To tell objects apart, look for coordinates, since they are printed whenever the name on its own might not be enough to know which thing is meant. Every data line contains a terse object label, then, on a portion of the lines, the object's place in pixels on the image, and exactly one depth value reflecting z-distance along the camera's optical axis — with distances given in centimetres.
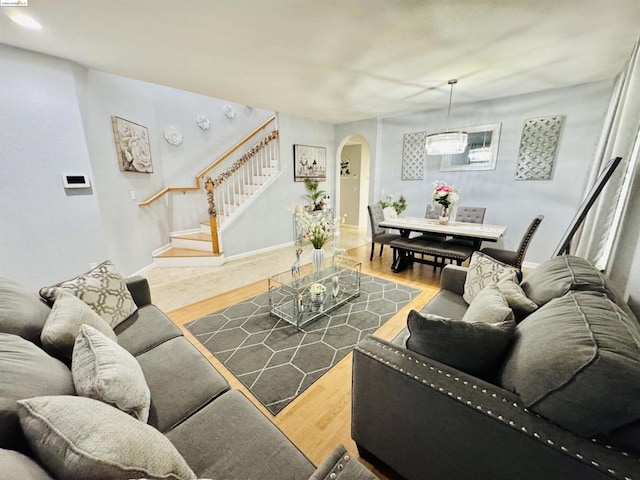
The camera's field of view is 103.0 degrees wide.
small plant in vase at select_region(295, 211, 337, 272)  262
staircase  420
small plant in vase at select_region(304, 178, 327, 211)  558
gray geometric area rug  182
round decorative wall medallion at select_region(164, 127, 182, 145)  461
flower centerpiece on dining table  354
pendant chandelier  330
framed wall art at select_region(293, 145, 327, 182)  537
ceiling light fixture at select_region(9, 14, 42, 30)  191
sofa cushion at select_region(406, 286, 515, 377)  101
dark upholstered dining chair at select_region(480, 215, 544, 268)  288
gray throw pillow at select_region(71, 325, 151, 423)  84
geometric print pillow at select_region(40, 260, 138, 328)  154
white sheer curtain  207
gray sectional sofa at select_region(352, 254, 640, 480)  71
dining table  322
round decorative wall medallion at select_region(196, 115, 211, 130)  497
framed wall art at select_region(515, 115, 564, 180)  372
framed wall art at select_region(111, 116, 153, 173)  347
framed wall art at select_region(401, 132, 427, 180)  493
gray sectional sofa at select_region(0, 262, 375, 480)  58
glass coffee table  249
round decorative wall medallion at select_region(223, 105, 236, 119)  529
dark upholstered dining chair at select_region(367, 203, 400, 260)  419
